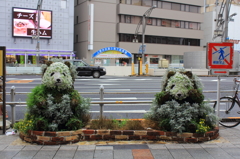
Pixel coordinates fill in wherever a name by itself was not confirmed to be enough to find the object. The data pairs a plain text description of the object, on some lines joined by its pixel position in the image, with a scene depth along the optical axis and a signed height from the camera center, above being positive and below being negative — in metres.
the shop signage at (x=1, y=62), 6.27 +0.12
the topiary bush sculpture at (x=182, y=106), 5.88 -0.81
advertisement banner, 40.09 +6.75
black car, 25.81 -0.11
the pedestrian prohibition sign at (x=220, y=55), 6.80 +0.37
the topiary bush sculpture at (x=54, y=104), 5.80 -0.77
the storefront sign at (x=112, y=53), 37.28 +2.17
